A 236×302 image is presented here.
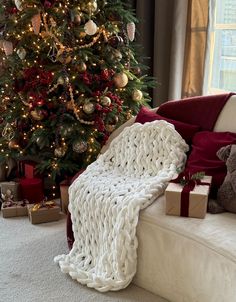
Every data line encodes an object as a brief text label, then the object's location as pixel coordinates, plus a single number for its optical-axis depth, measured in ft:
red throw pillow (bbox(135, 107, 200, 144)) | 7.30
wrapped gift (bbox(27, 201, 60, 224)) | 8.72
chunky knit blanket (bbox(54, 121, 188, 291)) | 6.06
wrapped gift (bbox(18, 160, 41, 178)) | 9.93
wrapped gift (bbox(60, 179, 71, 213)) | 9.03
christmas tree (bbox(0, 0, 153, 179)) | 8.64
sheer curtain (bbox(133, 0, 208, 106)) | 9.82
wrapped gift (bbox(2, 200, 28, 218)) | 9.12
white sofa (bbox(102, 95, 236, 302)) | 5.12
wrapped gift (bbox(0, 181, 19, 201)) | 9.55
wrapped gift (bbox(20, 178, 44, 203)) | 9.56
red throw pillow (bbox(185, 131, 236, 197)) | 6.42
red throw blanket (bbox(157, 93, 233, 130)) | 7.36
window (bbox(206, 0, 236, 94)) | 9.61
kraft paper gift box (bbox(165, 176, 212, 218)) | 5.65
